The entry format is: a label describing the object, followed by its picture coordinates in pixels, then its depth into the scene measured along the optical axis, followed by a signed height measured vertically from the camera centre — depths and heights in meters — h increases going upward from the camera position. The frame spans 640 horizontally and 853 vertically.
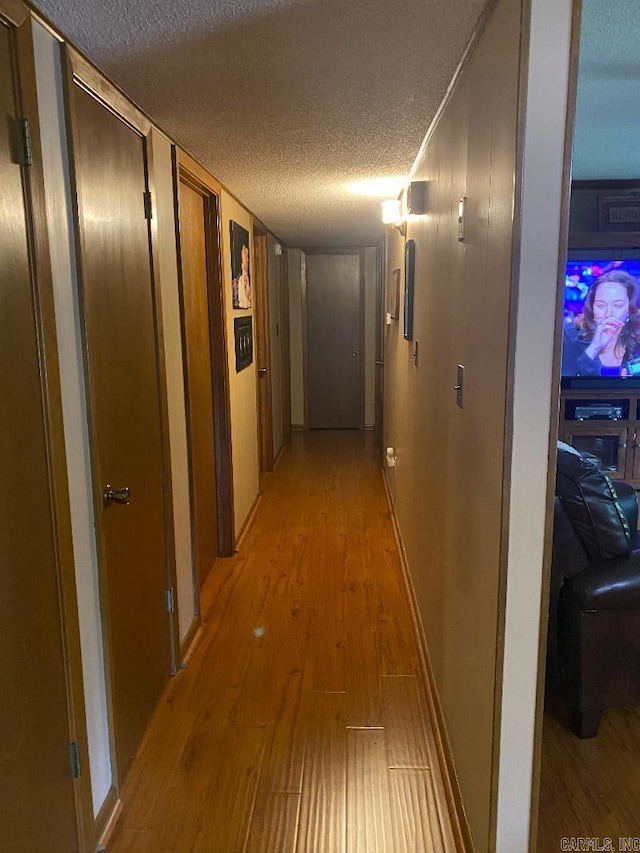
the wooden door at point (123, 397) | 1.76 -0.24
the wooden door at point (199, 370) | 2.93 -0.25
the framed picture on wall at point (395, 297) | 3.94 +0.13
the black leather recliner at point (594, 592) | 2.02 -0.87
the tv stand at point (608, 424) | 4.93 -0.84
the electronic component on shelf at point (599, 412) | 4.95 -0.76
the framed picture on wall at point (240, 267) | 3.75 +0.31
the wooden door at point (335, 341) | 7.15 -0.27
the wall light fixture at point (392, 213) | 3.65 +0.60
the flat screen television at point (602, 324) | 4.80 -0.07
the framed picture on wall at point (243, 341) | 3.91 -0.14
